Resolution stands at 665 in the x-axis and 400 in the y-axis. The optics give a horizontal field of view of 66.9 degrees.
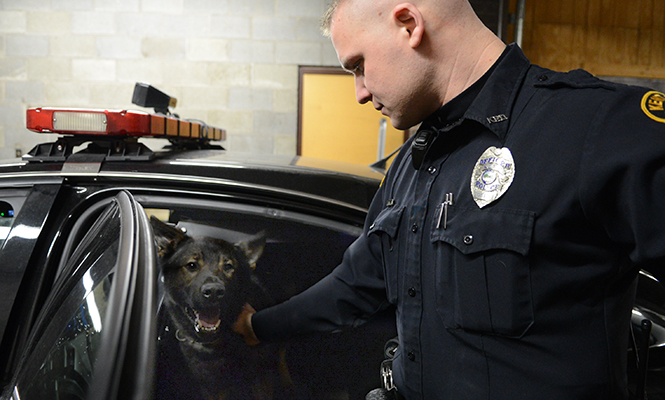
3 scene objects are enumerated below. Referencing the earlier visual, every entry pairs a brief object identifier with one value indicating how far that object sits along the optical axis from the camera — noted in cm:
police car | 106
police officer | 58
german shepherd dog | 108
